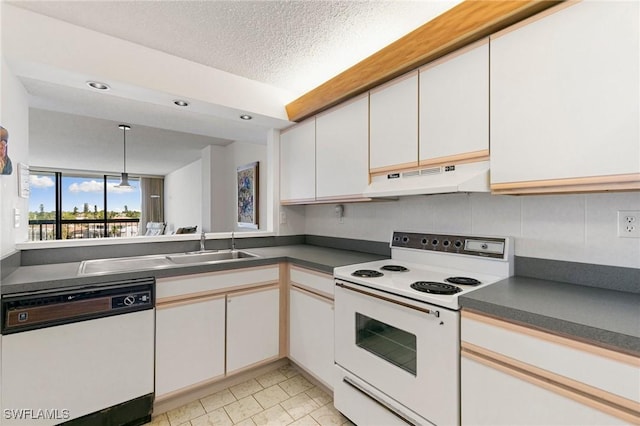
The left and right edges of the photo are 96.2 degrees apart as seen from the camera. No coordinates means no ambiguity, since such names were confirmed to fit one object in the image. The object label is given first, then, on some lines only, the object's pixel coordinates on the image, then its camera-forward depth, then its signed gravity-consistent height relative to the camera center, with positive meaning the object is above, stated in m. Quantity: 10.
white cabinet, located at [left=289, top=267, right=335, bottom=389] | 1.84 -0.76
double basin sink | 1.91 -0.35
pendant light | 4.04 +1.21
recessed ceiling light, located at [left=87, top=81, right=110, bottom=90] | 1.77 +0.81
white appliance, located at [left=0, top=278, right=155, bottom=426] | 1.34 -0.72
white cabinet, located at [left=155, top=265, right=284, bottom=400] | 1.73 -0.74
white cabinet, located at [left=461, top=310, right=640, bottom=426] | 0.82 -0.54
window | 7.22 +0.18
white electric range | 1.20 -0.55
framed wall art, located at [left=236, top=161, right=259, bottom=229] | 4.12 +0.27
